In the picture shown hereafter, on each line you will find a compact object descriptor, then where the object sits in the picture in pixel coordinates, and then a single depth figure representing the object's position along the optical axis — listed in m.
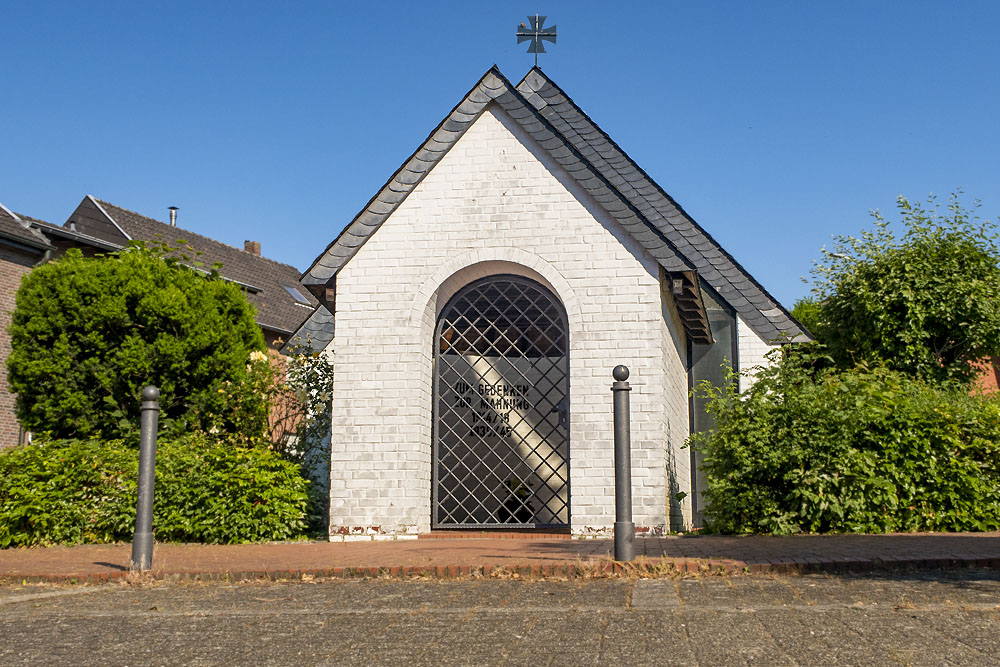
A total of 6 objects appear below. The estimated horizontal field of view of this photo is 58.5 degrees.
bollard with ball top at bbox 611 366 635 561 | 7.64
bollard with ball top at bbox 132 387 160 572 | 8.05
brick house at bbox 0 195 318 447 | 24.69
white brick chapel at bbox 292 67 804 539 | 11.58
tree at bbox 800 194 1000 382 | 18.73
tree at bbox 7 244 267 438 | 12.61
